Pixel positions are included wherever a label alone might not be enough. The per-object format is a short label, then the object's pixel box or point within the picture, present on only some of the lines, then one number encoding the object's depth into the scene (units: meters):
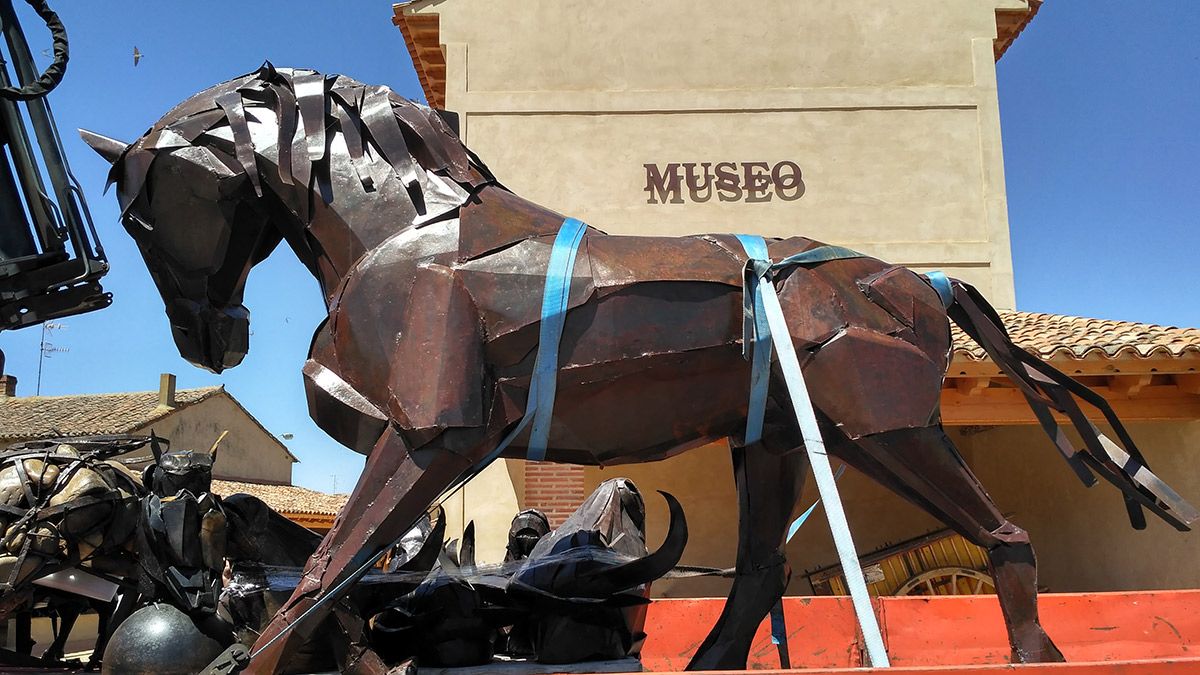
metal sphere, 2.19
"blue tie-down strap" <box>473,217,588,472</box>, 2.19
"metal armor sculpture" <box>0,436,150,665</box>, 4.73
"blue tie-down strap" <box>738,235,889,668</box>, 2.04
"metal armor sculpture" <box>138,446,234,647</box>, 2.78
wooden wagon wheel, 8.65
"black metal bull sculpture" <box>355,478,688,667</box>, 2.46
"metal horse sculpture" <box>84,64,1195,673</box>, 2.14
